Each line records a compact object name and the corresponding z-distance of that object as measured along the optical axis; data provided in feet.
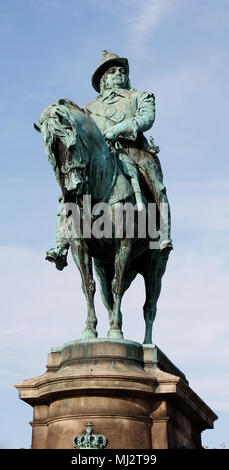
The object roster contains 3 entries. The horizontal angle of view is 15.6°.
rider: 41.57
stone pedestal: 35.37
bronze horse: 36.86
